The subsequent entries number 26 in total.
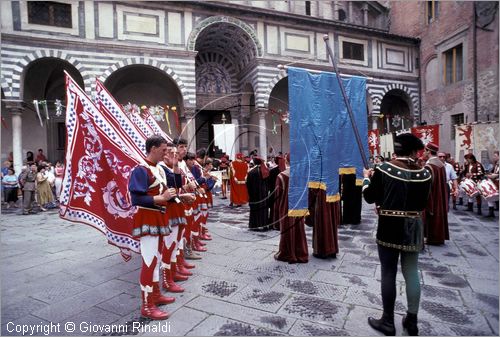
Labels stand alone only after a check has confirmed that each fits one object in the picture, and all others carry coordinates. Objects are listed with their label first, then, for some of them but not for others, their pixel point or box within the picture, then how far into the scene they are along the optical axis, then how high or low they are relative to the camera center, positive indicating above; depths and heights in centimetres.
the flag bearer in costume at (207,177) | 531 -29
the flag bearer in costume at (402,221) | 268 -60
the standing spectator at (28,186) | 985 -69
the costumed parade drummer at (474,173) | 840 -51
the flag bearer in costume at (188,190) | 439 -55
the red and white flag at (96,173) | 363 -11
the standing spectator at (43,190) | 1045 -88
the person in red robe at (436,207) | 539 -95
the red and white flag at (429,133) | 1124 +96
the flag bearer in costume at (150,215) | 295 -55
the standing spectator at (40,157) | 1381 +44
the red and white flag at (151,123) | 545 +77
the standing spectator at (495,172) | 767 -46
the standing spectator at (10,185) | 1082 -70
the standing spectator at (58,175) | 1195 -40
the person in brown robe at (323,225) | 486 -112
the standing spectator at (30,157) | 1361 +44
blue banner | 441 +43
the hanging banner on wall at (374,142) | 1530 +87
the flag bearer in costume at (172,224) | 362 -80
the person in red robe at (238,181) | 1060 -74
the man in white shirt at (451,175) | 879 -57
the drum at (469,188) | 813 -91
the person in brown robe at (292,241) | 470 -134
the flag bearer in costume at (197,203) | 524 -80
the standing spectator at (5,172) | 1103 -20
